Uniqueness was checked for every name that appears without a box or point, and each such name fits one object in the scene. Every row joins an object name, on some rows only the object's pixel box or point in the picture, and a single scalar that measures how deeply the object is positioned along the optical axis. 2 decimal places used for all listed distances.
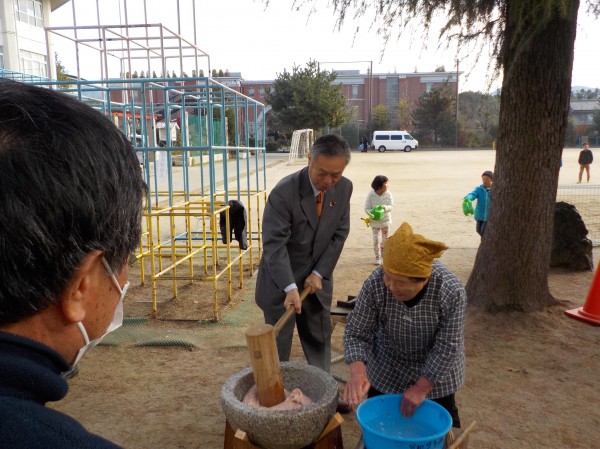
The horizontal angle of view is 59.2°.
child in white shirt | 7.19
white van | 43.56
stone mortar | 2.02
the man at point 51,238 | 0.66
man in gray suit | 2.99
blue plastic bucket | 1.97
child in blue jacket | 6.89
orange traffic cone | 4.08
